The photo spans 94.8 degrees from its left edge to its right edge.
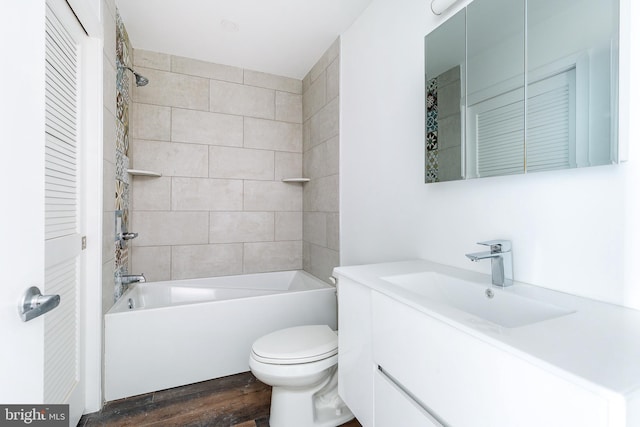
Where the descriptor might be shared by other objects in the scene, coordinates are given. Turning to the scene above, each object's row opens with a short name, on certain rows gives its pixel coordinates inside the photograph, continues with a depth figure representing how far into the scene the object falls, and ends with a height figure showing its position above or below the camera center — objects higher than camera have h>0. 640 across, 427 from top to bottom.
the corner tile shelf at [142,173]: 2.33 +0.32
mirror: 0.85 +0.44
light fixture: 1.30 +0.93
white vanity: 0.51 -0.32
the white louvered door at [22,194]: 0.54 +0.03
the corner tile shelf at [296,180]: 2.93 +0.33
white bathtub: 1.82 -0.82
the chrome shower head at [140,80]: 2.24 +1.01
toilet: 1.41 -0.80
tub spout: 2.20 -0.50
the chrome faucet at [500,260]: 1.05 -0.17
